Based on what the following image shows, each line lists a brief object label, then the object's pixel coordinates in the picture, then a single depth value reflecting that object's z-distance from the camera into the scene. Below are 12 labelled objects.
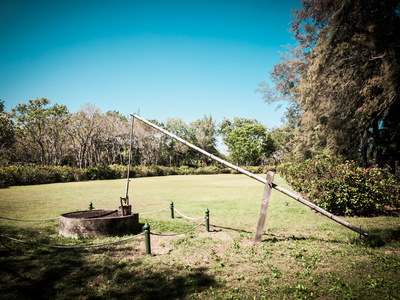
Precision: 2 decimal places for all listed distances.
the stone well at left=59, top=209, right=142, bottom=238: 6.68
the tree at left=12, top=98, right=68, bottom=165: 43.41
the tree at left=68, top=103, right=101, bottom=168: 41.22
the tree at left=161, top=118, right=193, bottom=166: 68.14
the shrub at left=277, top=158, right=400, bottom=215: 9.09
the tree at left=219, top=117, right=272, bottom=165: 68.56
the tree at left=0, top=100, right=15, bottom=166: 34.25
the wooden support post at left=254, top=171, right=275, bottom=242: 6.17
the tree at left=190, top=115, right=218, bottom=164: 74.62
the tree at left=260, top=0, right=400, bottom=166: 8.59
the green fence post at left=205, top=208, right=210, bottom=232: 7.67
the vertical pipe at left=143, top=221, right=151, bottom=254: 5.44
